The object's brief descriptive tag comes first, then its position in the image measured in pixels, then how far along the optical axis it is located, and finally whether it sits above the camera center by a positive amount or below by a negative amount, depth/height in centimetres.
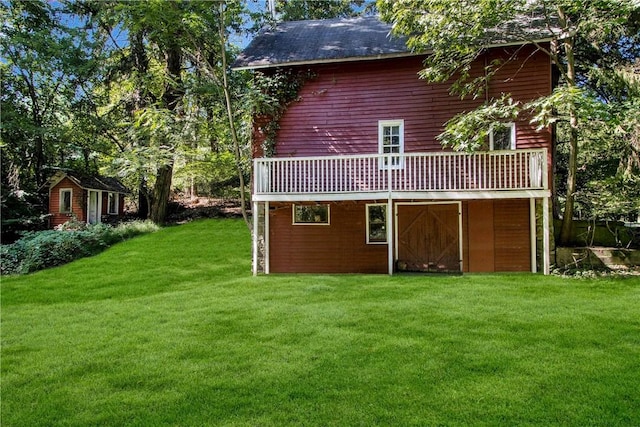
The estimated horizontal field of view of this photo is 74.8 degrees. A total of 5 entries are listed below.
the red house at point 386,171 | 1030 +110
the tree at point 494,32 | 862 +423
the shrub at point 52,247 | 1260 -100
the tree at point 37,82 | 1694 +603
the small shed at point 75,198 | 1941 +87
